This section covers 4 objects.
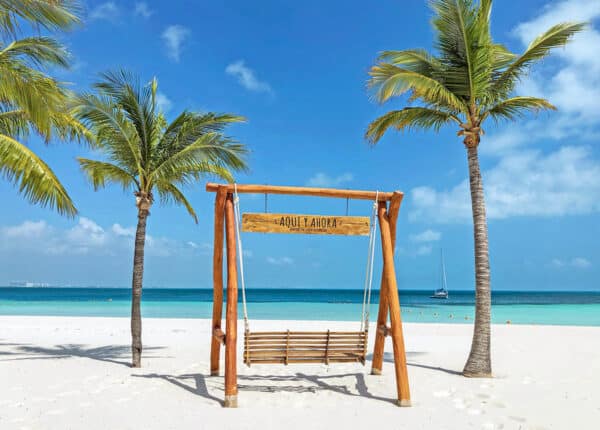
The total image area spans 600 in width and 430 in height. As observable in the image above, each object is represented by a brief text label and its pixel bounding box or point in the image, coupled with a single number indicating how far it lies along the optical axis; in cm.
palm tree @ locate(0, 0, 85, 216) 571
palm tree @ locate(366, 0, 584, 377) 747
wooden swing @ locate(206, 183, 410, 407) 607
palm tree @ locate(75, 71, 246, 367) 815
